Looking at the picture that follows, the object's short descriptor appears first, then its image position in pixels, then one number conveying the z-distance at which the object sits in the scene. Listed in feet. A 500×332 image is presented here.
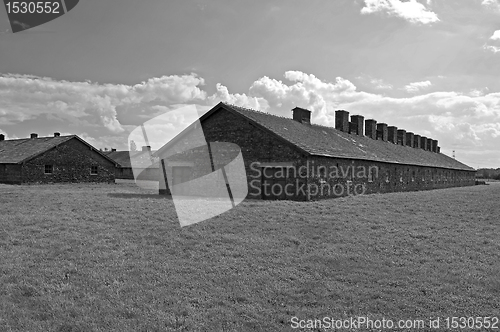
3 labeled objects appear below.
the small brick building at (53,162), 117.19
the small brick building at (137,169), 212.02
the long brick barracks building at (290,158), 71.51
